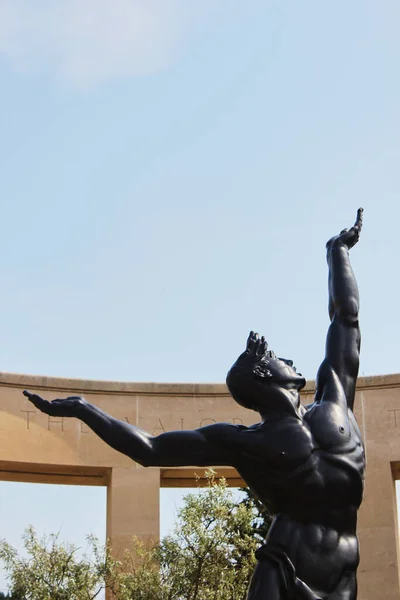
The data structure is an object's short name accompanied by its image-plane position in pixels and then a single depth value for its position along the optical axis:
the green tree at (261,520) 27.10
